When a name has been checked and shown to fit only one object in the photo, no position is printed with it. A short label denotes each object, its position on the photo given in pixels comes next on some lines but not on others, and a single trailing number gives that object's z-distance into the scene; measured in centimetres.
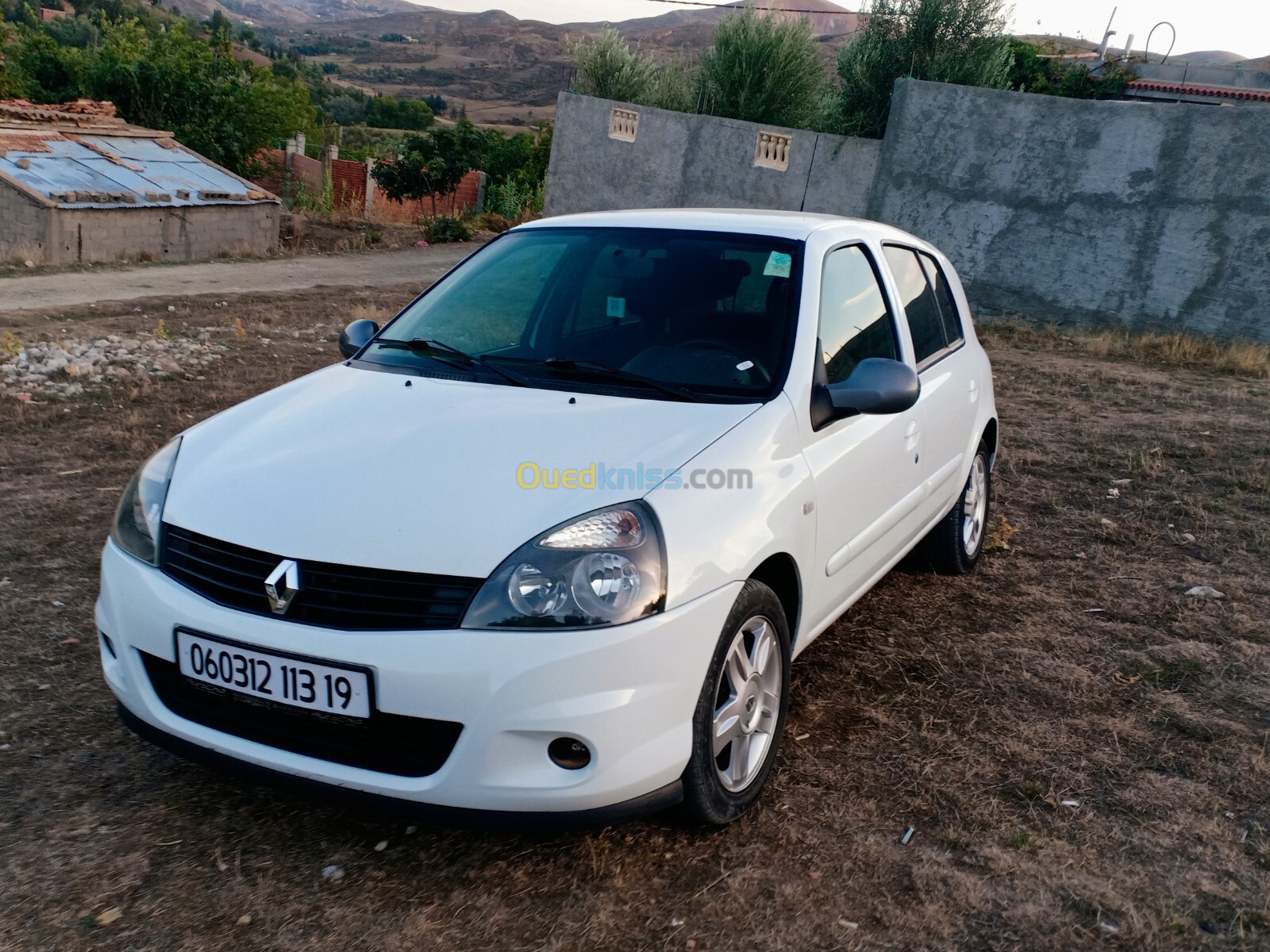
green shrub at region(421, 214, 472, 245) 2227
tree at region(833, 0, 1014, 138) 1645
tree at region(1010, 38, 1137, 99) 1948
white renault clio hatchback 239
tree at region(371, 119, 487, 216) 2877
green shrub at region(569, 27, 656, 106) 2114
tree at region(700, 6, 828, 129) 1906
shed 1789
